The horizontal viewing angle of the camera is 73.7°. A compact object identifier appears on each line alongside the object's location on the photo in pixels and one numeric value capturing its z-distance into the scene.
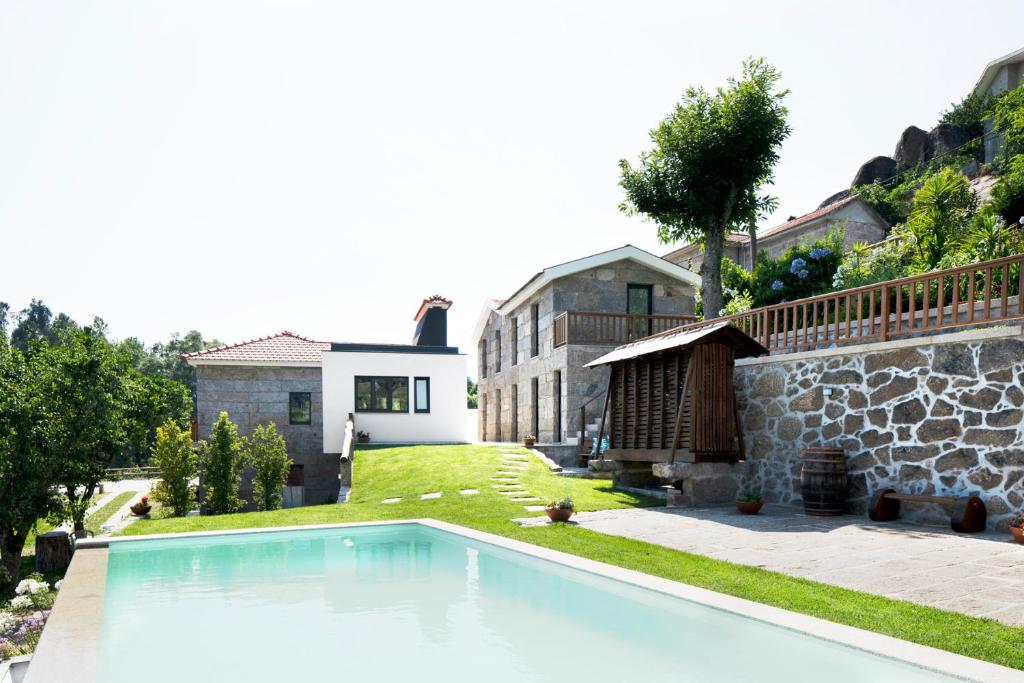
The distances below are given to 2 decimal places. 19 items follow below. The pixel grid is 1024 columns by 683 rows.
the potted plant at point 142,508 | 17.38
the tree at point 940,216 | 16.06
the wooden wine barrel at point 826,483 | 10.70
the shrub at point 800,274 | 19.58
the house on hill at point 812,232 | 30.72
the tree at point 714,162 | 20.36
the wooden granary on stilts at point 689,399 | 12.70
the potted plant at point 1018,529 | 7.80
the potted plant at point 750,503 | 11.15
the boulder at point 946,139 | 37.75
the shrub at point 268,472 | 16.61
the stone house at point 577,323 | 20.25
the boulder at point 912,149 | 40.16
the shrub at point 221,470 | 15.47
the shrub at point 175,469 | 15.77
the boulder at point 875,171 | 42.31
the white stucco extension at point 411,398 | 23.84
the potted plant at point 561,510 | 10.62
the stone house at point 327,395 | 23.52
